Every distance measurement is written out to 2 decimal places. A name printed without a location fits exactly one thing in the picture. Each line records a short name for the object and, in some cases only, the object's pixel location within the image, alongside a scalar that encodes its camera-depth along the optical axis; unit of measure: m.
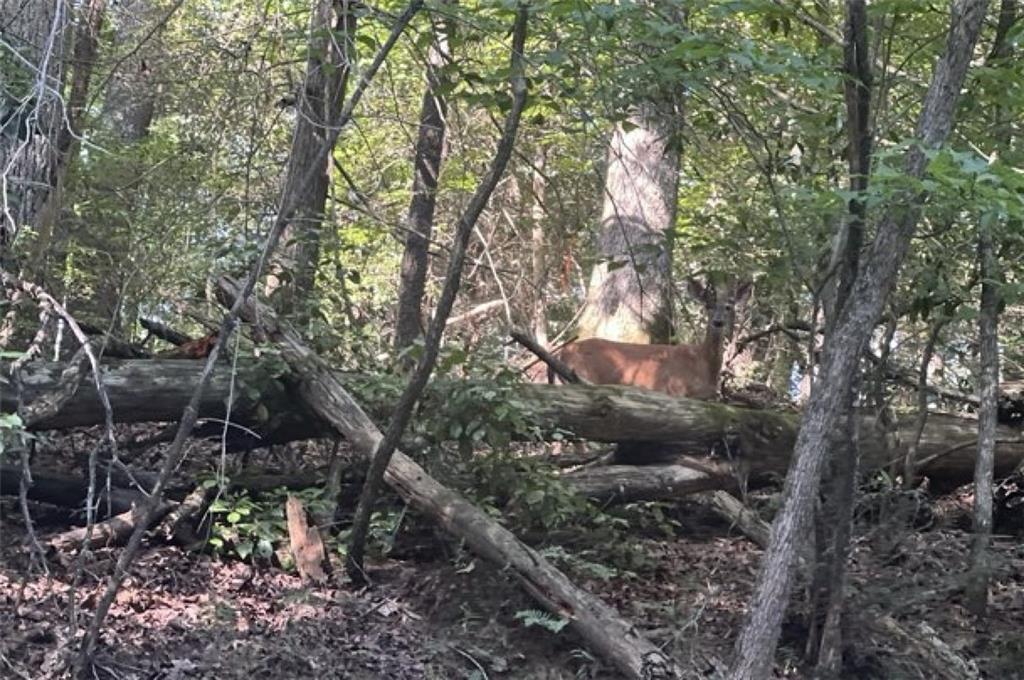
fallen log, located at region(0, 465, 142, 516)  6.43
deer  9.84
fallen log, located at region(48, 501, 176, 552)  6.00
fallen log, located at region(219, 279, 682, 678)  5.64
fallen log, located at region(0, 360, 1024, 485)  6.53
